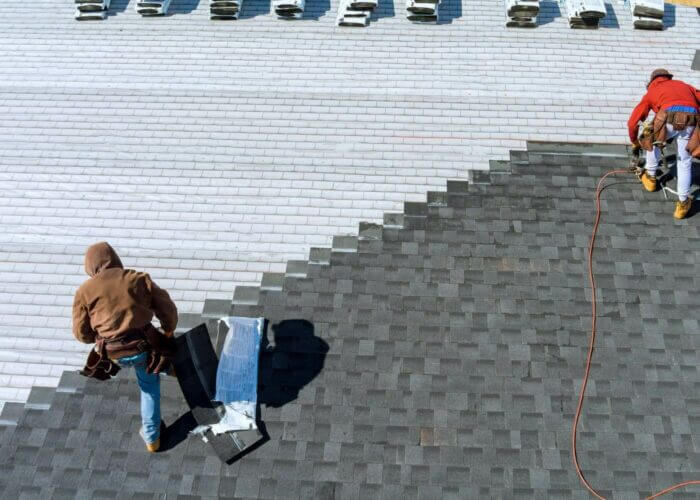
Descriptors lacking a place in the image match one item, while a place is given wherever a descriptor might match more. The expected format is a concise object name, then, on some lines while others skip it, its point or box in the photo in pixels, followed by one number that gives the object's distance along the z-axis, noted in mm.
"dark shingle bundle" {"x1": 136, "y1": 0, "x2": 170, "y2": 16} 10820
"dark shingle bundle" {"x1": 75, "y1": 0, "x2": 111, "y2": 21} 10948
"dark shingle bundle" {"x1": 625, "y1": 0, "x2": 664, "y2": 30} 10250
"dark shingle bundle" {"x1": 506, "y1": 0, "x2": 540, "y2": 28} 10250
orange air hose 5910
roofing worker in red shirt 7145
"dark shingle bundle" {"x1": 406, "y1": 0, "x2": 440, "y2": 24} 10453
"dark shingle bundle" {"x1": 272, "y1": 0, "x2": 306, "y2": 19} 10602
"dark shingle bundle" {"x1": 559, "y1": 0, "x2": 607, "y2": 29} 10180
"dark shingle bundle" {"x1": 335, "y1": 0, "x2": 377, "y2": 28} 10578
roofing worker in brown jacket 5602
